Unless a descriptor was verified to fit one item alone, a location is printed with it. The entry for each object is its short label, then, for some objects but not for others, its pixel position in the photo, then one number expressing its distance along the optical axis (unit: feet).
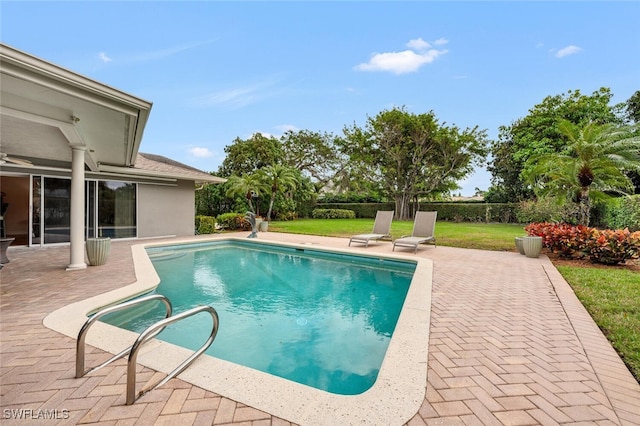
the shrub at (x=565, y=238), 28.66
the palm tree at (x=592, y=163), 28.81
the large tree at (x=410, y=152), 84.07
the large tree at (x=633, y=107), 69.21
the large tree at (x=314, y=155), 108.06
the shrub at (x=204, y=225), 54.60
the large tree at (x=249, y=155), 93.71
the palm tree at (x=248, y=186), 66.90
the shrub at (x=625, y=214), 37.70
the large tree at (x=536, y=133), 68.39
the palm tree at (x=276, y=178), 68.95
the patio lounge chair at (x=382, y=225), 41.24
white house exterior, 13.85
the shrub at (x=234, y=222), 61.16
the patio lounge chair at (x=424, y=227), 36.00
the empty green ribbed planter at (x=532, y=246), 30.04
